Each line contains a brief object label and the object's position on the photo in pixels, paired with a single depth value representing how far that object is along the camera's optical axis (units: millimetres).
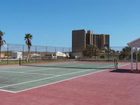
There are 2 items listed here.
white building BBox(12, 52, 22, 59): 30696
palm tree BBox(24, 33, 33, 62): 33645
